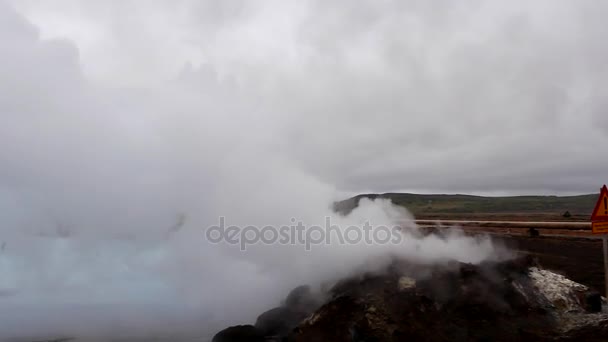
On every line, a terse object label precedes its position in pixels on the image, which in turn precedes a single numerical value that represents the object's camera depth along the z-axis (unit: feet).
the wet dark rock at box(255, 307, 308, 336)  45.80
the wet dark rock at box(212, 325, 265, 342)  45.47
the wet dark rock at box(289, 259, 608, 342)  39.01
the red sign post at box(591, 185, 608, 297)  41.11
